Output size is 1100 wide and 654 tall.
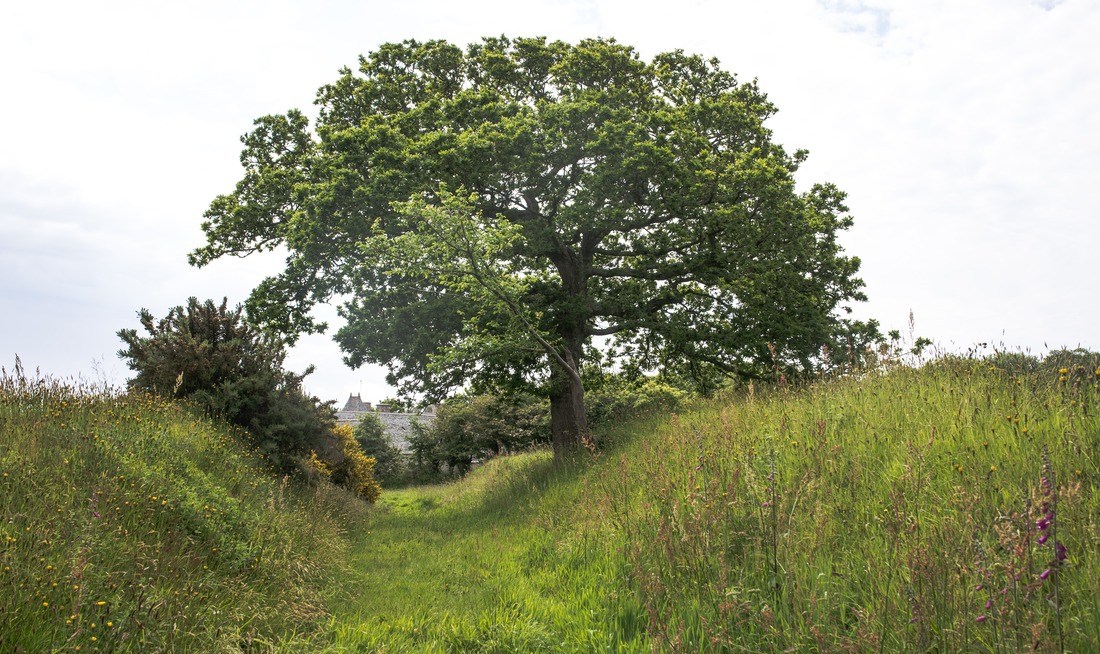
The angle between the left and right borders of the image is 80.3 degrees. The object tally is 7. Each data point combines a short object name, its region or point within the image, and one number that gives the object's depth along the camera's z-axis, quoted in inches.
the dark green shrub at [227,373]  509.7
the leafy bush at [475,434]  1278.3
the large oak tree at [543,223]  599.5
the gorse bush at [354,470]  729.6
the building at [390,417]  1706.7
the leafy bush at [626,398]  757.3
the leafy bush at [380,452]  1476.4
